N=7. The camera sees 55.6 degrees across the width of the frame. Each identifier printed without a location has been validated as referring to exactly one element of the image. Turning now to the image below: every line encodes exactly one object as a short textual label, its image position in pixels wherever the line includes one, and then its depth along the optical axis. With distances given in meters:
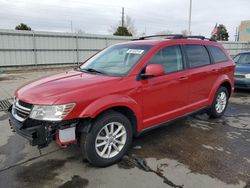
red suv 2.90
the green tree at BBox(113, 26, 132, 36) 28.57
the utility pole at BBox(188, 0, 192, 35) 22.78
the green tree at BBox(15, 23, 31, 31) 23.81
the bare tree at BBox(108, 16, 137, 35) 51.45
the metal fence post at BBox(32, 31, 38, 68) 15.14
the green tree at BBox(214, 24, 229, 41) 53.75
